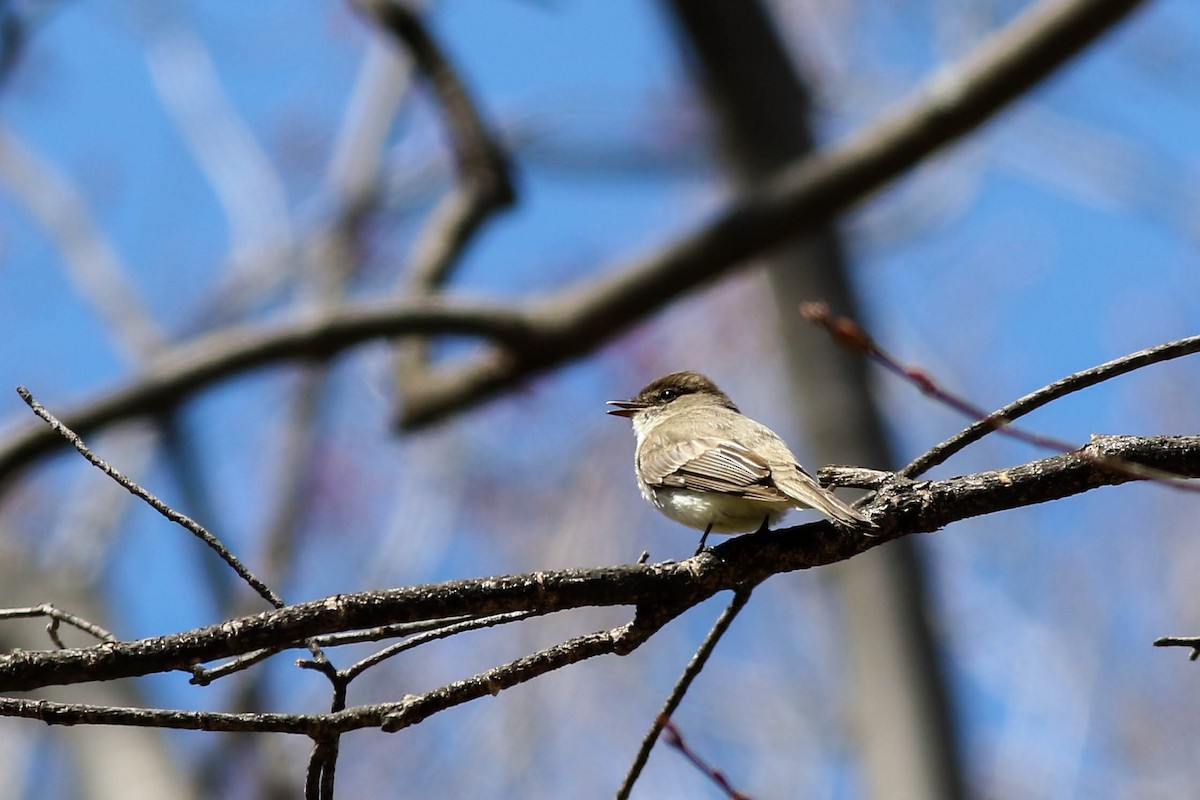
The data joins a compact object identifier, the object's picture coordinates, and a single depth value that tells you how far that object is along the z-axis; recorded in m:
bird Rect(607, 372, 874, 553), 6.75
